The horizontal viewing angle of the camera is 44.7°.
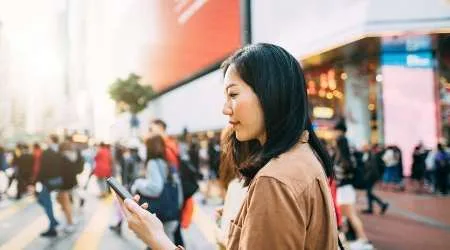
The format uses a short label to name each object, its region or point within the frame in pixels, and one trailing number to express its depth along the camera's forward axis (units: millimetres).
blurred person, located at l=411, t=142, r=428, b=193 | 10391
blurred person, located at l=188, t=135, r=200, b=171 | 7118
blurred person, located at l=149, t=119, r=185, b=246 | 4059
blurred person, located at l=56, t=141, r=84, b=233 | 4820
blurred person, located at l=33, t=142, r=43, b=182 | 4762
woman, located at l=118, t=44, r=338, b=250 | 948
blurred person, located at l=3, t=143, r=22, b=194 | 4664
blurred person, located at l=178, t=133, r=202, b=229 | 4352
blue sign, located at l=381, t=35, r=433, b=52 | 8688
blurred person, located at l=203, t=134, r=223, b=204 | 7337
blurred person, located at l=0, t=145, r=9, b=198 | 4774
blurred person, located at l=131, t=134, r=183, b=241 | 3830
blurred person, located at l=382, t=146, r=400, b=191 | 10625
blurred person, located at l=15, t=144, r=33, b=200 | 4711
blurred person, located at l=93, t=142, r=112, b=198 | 4848
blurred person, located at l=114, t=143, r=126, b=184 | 5212
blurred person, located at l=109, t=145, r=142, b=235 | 5184
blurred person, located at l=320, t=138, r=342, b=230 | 4362
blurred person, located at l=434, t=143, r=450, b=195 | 9781
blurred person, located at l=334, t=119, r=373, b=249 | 5086
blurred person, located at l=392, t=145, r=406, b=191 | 10648
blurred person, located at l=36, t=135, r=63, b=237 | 4742
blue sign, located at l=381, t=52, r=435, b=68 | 10781
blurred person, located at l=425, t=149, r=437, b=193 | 10039
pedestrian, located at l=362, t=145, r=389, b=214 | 6676
